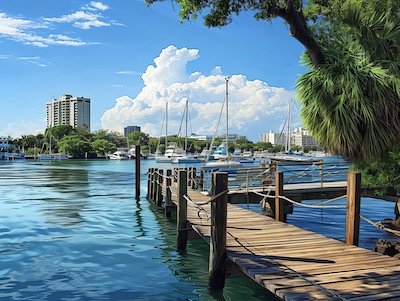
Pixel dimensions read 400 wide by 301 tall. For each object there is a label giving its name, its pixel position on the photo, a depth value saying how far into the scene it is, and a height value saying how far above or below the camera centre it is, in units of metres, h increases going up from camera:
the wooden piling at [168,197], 19.16 -2.03
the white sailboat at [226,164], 56.53 -1.88
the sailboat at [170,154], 104.19 -1.06
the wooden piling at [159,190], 23.69 -2.10
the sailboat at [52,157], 147.56 -2.63
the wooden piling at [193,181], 25.28 -1.74
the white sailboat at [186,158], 97.19 -1.88
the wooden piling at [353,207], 9.23 -1.17
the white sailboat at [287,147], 72.25 +0.42
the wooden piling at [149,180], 26.95 -1.90
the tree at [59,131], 178.75 +6.94
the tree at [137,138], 189.93 +4.77
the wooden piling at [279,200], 13.13 -1.43
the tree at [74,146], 159.62 +1.01
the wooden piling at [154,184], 24.83 -1.93
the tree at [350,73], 11.19 +1.93
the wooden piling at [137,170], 28.12 -1.27
